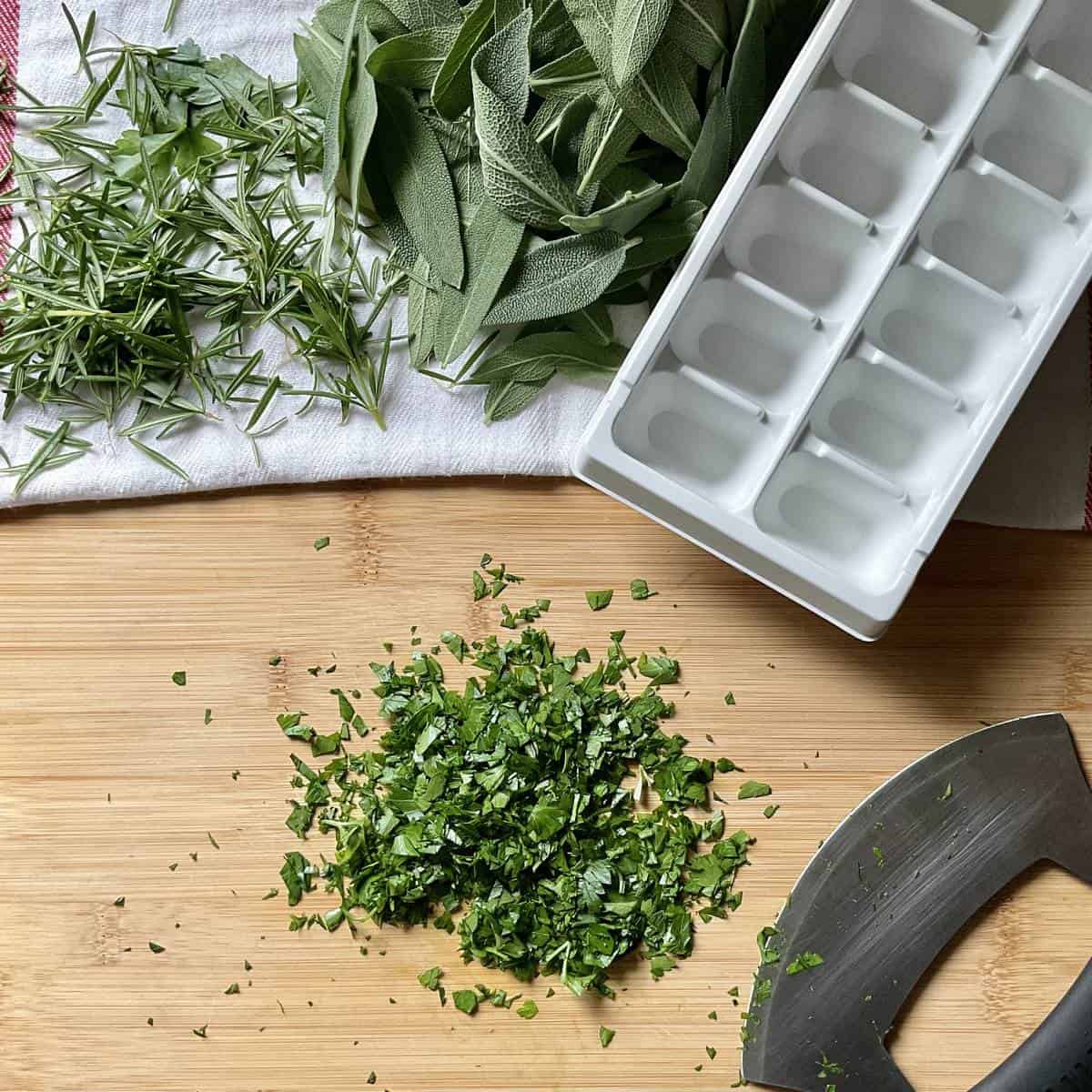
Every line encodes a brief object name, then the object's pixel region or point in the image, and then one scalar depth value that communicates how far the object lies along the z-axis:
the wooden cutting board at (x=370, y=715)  1.03
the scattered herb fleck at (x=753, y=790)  1.04
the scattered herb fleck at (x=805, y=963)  1.01
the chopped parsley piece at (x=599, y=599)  1.05
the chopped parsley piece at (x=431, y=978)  1.02
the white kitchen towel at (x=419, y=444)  1.05
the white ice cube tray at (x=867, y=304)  0.89
